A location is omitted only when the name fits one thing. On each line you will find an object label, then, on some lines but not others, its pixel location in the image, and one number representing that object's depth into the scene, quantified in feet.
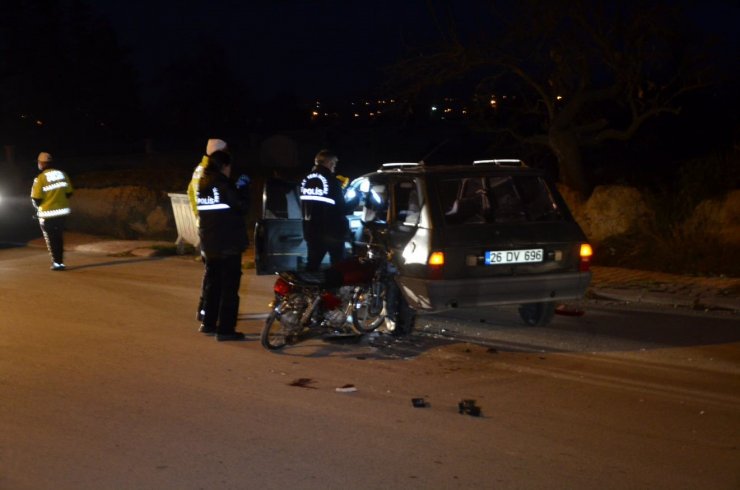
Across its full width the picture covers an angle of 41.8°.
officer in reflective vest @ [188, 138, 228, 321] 31.24
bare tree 55.06
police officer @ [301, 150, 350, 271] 31.78
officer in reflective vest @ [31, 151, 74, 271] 48.39
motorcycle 29.58
